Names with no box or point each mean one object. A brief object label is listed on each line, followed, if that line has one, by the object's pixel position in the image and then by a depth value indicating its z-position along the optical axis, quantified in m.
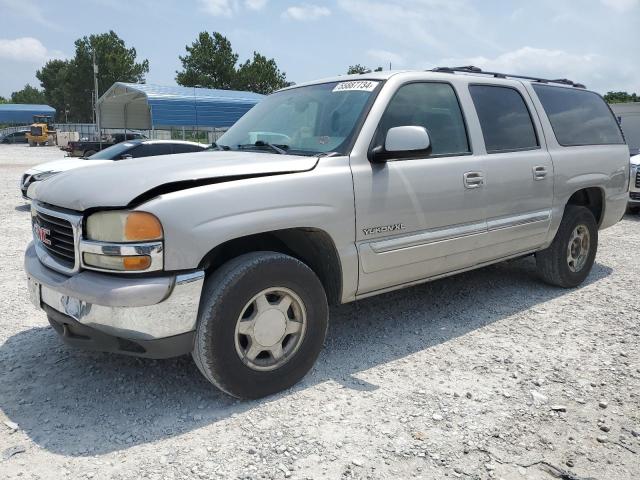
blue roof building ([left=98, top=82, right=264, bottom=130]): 25.38
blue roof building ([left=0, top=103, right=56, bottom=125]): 67.69
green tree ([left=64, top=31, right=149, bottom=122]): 63.19
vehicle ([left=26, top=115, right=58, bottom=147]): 46.28
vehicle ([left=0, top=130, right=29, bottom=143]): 52.16
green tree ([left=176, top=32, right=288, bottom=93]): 50.34
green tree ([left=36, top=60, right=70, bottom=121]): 75.44
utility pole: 32.25
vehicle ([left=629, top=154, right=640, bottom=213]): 9.80
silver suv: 2.53
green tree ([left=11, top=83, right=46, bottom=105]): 104.69
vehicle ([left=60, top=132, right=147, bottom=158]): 20.05
